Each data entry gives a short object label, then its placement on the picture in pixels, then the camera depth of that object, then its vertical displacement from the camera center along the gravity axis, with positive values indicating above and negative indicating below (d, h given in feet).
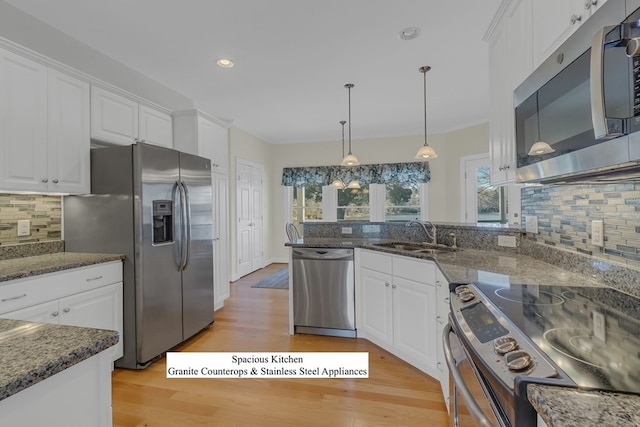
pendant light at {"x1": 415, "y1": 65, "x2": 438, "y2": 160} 10.19 +2.01
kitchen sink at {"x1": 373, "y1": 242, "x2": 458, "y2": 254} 8.19 -0.95
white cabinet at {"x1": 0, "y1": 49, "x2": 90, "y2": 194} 6.40 +1.98
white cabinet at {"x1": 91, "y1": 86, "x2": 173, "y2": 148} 8.27 +2.80
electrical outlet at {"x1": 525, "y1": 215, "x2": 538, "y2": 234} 6.48 -0.26
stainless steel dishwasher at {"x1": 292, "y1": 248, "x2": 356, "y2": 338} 9.18 -2.31
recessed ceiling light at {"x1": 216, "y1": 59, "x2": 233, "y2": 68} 9.60 +4.75
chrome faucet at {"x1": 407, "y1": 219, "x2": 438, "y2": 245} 9.02 -0.52
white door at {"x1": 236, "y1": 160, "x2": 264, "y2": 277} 17.73 -0.13
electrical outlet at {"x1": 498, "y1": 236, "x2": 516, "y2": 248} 7.08 -0.66
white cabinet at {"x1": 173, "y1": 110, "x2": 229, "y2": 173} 10.83 +2.88
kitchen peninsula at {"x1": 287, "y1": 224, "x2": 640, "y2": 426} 1.73 -0.98
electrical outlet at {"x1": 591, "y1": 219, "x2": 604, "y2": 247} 4.43 -0.30
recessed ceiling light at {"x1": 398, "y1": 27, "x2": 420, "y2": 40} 8.16 +4.80
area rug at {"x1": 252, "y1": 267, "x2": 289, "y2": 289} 15.62 -3.52
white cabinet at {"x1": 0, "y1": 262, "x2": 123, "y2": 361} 5.67 -1.67
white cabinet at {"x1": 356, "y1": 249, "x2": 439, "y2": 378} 6.87 -2.29
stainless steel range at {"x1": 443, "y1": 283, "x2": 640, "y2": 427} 2.10 -1.08
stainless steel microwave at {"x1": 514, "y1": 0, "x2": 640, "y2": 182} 2.35 +1.00
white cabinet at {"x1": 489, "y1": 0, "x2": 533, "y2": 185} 5.22 +2.54
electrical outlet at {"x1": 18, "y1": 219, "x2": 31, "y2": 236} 7.42 -0.25
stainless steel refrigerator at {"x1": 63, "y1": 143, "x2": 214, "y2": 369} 7.66 -0.42
